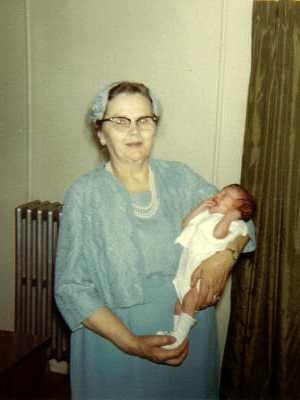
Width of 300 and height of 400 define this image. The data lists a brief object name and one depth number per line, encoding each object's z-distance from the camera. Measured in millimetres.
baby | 1365
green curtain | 2098
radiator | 2621
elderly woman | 1323
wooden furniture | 1609
